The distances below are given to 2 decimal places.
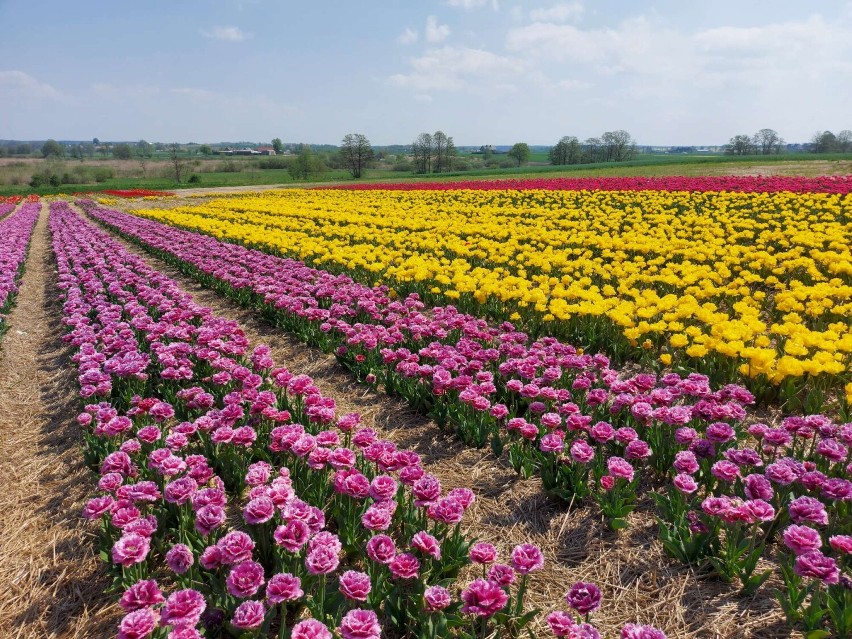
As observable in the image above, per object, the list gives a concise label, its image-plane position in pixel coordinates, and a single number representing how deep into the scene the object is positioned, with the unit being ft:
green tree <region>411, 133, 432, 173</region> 333.62
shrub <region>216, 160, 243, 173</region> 322.75
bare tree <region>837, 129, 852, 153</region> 330.09
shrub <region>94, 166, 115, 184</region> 250.78
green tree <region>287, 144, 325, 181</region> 278.40
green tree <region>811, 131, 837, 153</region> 327.47
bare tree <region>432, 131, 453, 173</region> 336.70
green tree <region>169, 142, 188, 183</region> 248.36
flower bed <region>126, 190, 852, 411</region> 17.76
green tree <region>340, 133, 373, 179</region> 301.10
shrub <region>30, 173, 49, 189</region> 231.30
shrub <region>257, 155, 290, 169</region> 359.13
